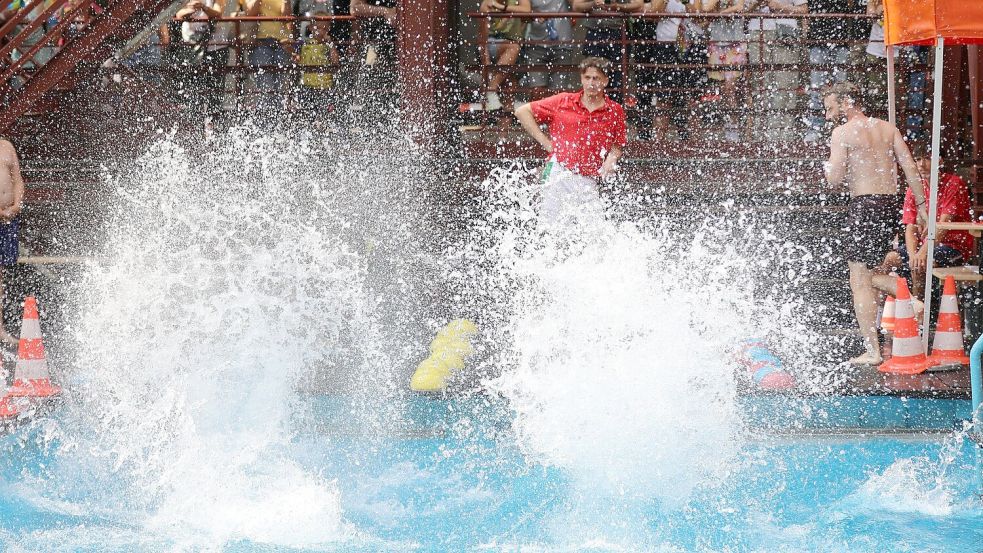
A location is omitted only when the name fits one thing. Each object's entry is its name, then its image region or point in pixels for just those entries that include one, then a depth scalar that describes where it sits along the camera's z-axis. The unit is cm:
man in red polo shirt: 1644
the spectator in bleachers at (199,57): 1980
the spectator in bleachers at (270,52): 2002
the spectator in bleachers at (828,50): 1991
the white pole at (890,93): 1600
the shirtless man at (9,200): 1742
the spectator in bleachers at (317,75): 1994
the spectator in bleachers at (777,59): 2005
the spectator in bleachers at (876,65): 1973
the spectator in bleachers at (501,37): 1984
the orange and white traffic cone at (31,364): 1418
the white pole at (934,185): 1445
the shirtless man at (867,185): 1511
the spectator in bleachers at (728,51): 2006
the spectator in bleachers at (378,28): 1956
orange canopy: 1395
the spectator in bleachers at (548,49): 2050
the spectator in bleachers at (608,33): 1980
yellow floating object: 1386
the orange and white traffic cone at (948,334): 1470
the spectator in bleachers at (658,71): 2014
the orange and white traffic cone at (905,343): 1458
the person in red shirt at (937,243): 1678
